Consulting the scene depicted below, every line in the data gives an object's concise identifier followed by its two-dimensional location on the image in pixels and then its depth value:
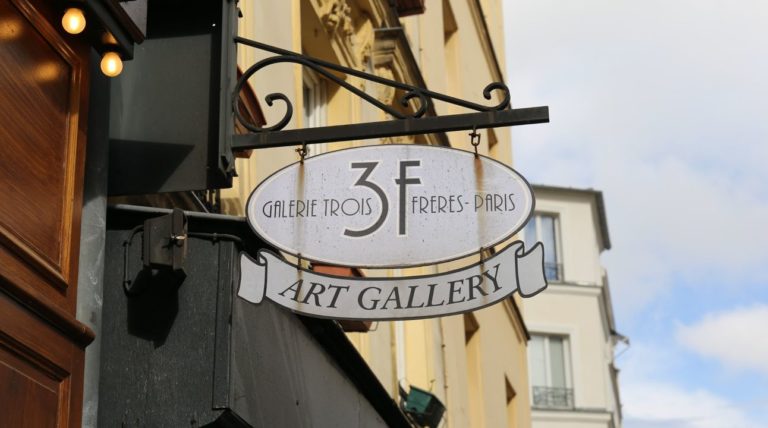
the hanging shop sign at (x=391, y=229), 6.51
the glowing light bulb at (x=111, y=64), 6.50
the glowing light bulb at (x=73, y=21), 6.27
